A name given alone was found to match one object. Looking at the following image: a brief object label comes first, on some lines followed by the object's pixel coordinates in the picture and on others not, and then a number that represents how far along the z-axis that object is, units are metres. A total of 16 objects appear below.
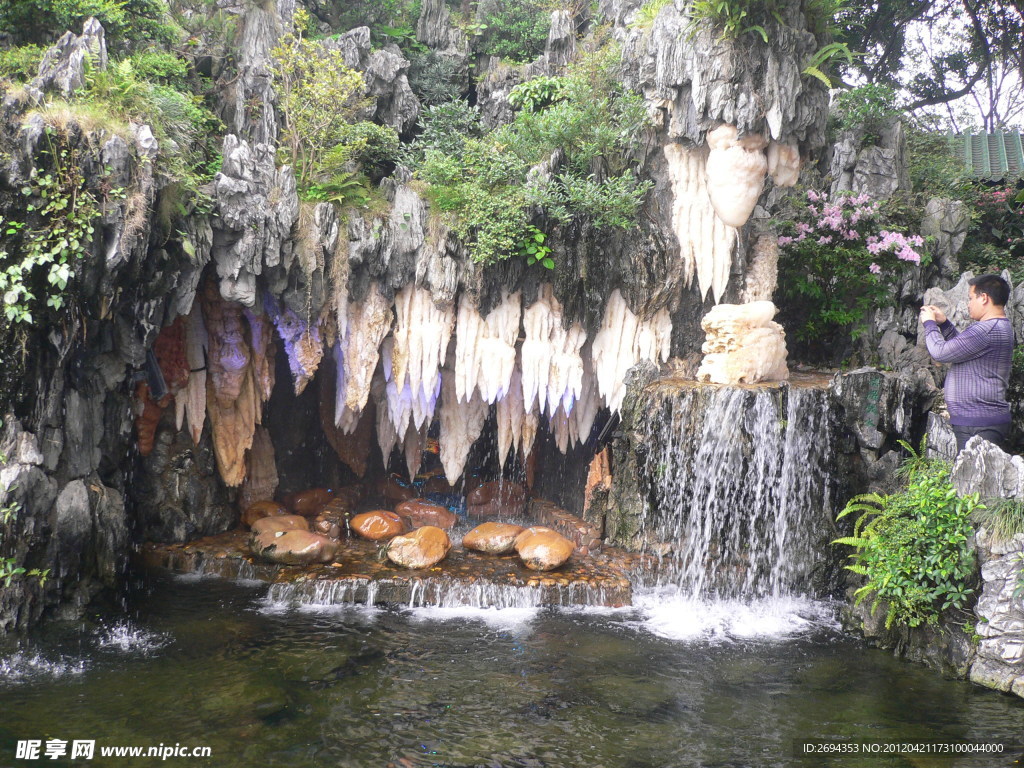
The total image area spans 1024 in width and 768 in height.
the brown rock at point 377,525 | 12.43
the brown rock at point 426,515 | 13.51
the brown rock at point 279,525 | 11.57
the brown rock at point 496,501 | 14.80
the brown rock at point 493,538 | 11.50
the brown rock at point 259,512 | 12.68
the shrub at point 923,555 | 7.98
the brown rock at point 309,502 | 13.64
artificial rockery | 9.90
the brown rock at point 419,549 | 10.91
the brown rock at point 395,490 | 15.27
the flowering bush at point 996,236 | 13.84
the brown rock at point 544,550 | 10.86
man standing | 8.33
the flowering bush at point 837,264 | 13.01
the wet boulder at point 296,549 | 10.95
